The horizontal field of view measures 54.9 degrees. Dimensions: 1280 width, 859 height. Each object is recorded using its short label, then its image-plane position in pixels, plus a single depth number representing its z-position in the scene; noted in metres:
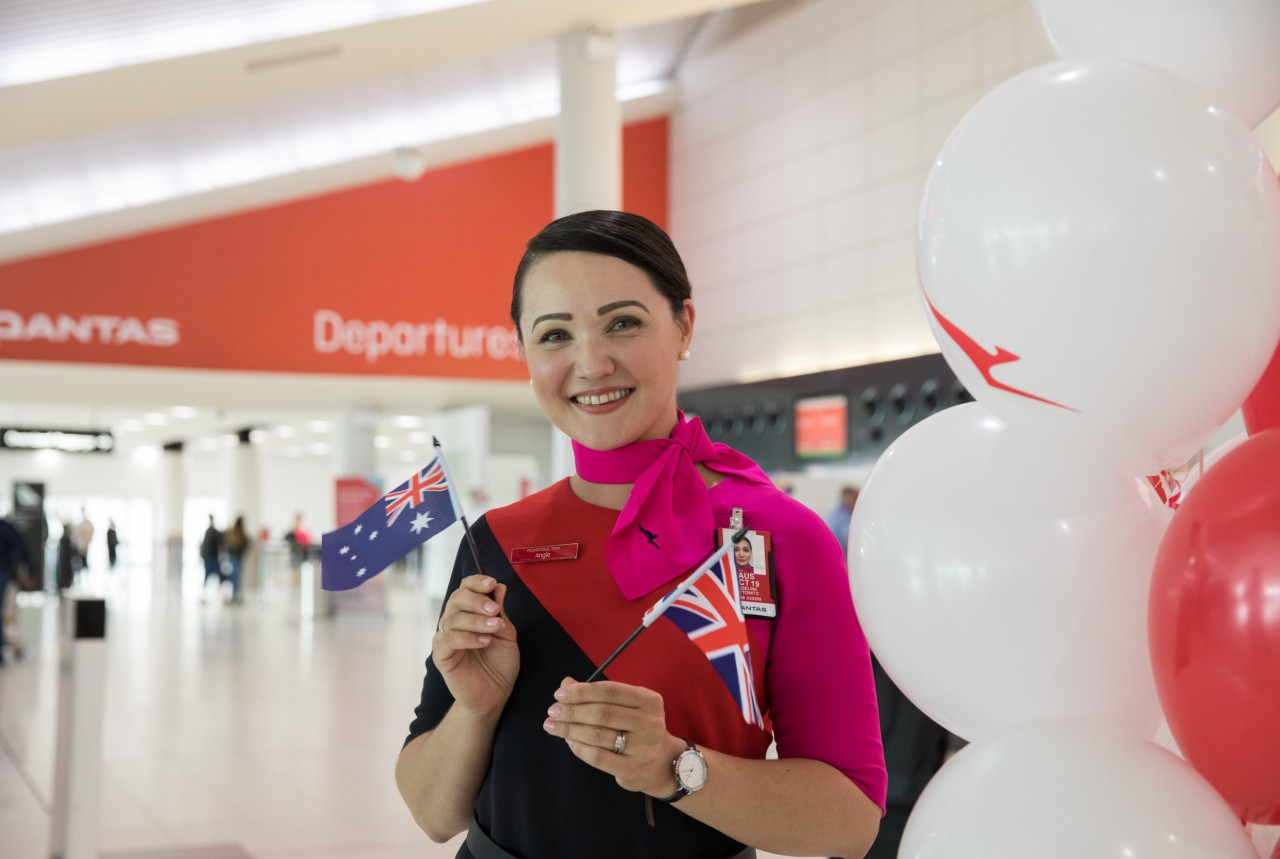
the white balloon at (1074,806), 1.15
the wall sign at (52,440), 20.08
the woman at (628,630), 1.32
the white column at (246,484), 23.61
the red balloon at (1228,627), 1.10
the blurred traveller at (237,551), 18.28
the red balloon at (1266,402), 1.29
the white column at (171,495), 26.80
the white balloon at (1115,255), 1.15
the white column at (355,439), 15.60
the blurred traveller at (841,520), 6.83
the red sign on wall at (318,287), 11.64
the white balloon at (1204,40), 1.36
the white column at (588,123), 8.67
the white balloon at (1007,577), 1.30
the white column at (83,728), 3.76
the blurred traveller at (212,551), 19.34
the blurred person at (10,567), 10.97
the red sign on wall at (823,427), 10.98
